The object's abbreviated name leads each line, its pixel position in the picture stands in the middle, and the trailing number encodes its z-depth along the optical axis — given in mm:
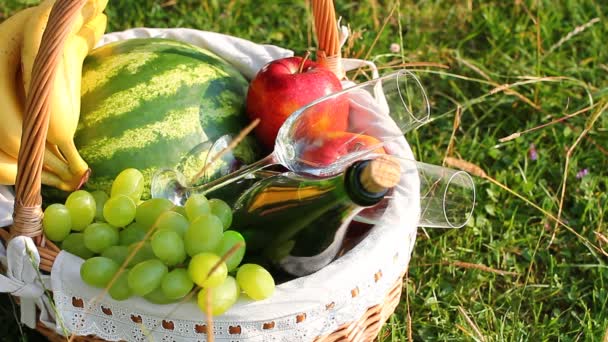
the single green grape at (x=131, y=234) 1005
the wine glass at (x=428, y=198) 1003
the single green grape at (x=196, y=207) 993
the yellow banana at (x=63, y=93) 1023
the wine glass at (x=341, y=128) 1025
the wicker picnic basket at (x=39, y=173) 933
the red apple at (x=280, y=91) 1103
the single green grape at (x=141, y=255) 983
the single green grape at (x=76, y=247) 1008
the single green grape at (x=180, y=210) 1007
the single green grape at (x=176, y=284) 946
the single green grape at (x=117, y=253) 980
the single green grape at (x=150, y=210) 1003
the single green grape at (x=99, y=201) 1035
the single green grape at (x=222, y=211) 1010
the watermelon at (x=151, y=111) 1081
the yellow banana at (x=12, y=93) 1029
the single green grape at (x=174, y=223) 975
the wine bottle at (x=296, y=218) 981
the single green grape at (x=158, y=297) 959
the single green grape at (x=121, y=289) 957
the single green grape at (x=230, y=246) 968
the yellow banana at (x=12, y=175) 1043
